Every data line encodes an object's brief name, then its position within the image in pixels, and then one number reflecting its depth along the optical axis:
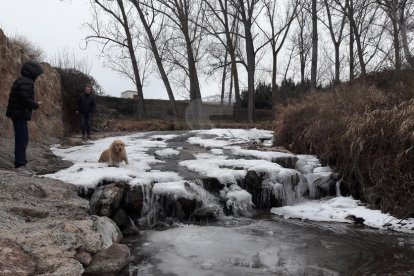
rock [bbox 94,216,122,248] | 5.53
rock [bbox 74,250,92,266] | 4.80
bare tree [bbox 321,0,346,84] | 25.55
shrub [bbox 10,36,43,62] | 12.74
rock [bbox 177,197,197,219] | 7.74
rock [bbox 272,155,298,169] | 10.22
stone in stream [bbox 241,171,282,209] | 8.88
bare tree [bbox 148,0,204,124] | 24.73
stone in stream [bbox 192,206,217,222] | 7.70
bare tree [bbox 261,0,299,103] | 26.19
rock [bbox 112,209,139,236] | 6.80
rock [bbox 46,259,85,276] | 4.32
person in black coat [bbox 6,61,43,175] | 7.85
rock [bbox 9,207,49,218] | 5.59
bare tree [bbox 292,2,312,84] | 33.03
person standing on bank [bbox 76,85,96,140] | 14.53
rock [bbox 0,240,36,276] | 4.04
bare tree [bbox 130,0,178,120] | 24.78
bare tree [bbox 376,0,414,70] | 13.31
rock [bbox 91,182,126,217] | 7.01
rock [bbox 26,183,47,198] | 6.59
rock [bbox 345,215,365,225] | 7.45
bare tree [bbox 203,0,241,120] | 25.21
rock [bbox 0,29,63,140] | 10.57
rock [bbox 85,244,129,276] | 4.80
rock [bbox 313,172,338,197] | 9.45
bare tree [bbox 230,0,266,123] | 24.19
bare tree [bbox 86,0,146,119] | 25.14
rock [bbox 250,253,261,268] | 5.29
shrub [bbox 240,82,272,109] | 30.98
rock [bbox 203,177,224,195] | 8.48
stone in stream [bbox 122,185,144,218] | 7.38
